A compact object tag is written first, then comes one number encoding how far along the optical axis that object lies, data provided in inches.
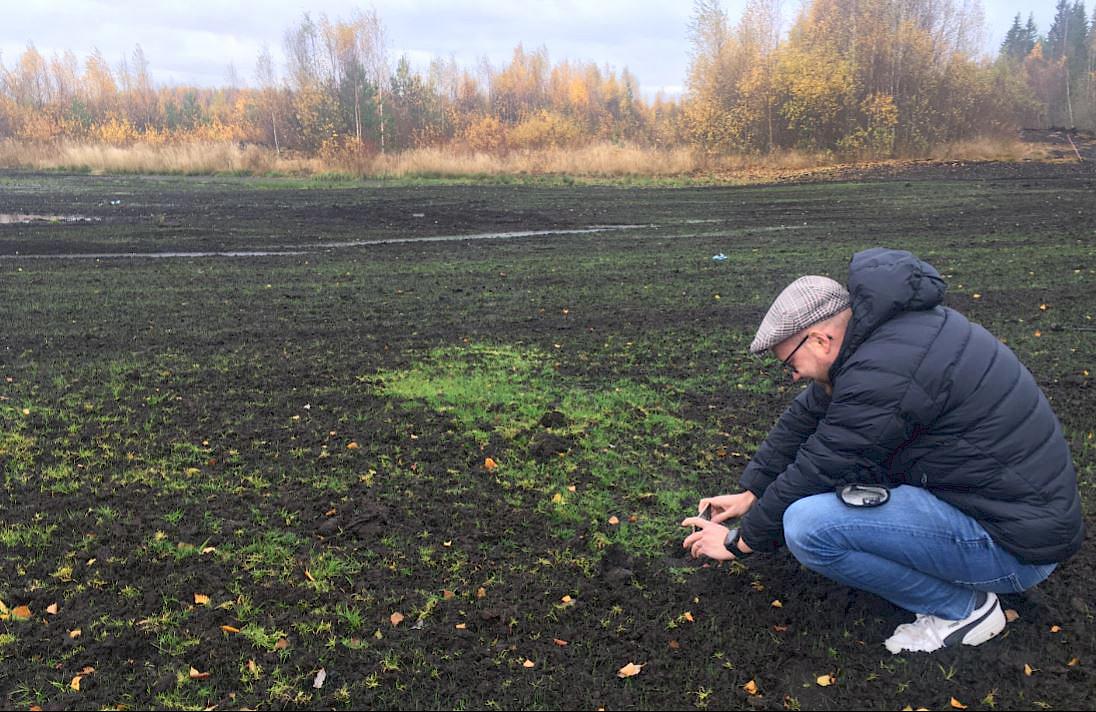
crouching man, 106.6
